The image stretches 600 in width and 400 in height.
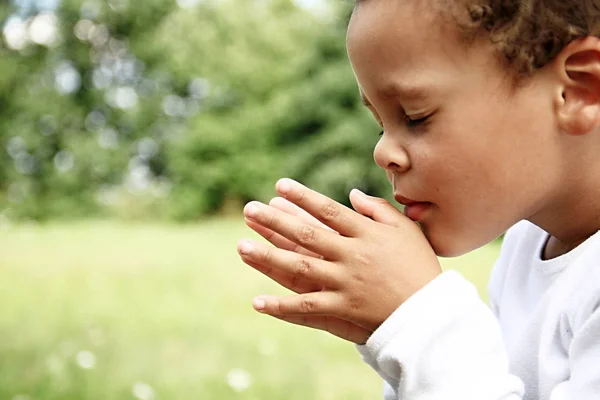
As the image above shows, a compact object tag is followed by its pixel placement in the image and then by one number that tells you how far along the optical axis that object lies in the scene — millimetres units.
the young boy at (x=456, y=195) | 725
